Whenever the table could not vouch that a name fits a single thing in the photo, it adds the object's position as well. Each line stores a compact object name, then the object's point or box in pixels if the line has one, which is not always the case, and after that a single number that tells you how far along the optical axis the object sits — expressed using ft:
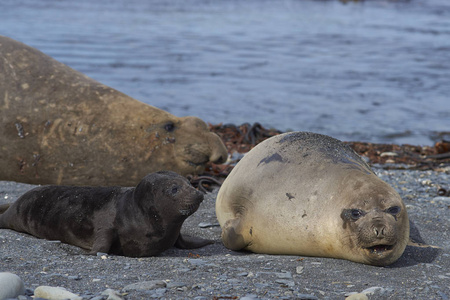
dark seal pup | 24.30
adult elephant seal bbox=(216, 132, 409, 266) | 22.30
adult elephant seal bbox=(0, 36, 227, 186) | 35.63
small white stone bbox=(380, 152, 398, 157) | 50.93
